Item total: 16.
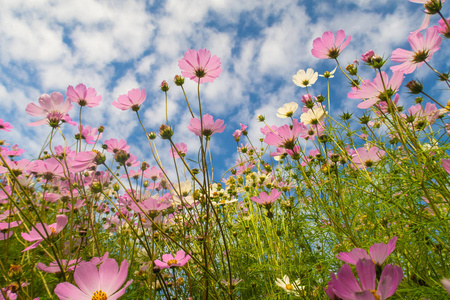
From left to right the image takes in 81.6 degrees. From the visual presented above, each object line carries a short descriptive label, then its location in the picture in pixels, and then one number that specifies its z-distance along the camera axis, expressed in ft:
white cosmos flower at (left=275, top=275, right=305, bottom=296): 2.33
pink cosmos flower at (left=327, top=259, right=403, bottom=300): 0.93
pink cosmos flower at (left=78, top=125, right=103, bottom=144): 3.37
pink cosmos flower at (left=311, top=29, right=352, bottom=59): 2.71
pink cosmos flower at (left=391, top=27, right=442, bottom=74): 2.23
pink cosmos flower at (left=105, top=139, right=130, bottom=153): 2.90
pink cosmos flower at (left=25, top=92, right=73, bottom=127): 2.40
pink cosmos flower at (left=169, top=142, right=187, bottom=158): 3.18
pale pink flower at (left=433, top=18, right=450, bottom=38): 2.10
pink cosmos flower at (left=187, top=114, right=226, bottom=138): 2.23
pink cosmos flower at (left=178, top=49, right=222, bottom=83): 2.28
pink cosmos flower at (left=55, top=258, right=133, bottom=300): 1.38
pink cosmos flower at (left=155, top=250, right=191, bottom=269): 1.90
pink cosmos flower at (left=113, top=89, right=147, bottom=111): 2.28
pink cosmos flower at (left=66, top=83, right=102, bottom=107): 2.46
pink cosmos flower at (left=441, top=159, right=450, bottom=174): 1.63
